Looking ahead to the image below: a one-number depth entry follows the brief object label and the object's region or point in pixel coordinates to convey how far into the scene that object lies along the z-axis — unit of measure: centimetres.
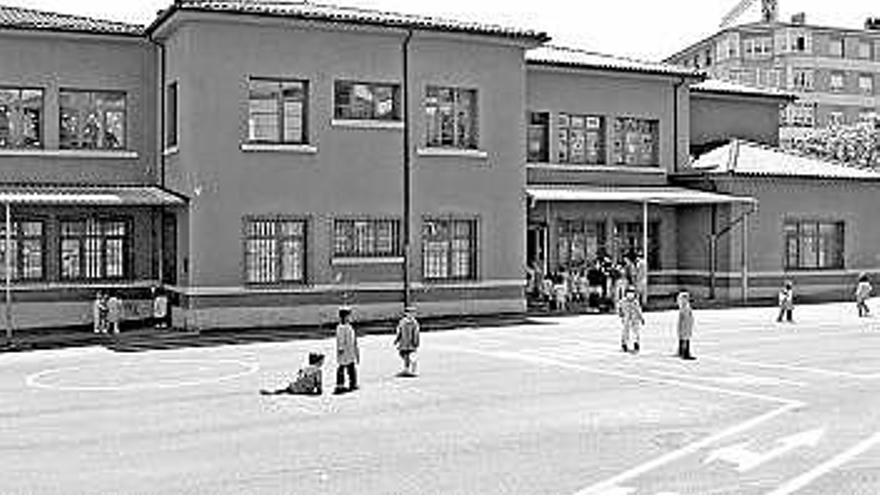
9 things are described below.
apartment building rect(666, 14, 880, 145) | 9669
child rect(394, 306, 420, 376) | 2019
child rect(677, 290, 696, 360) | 2241
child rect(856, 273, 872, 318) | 3281
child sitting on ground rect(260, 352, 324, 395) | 1803
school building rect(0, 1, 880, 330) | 2911
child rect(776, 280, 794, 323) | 3108
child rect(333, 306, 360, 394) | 1853
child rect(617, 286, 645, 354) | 2388
